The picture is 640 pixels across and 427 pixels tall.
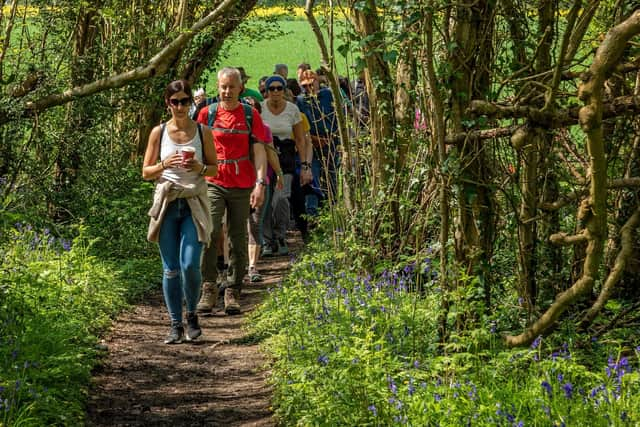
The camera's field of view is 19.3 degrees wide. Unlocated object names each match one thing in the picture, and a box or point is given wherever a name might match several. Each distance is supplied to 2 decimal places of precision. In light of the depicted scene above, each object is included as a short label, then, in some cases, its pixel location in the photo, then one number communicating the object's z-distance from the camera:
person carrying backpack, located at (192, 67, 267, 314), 16.04
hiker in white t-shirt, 21.04
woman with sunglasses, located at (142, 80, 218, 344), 13.90
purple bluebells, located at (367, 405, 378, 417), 8.51
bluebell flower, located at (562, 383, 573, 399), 7.60
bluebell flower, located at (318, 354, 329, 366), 9.83
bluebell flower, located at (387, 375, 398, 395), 8.64
